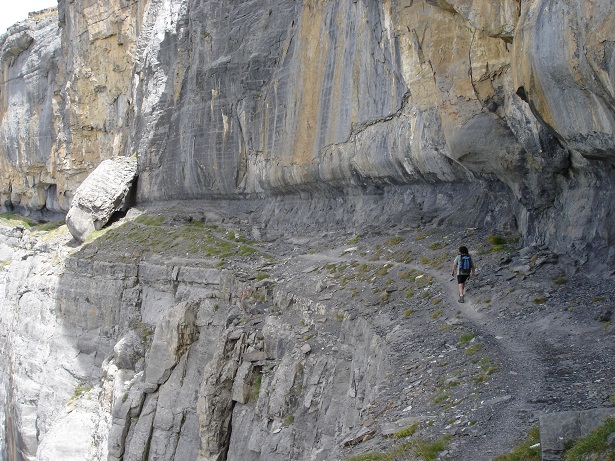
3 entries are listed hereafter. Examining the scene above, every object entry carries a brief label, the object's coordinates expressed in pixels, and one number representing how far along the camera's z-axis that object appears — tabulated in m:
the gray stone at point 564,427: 7.32
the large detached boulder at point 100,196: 42.72
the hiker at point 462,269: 15.15
